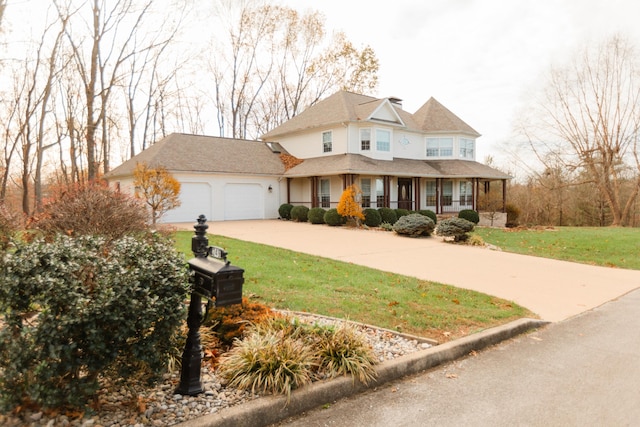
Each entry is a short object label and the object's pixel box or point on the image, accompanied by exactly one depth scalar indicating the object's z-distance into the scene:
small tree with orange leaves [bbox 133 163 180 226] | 15.12
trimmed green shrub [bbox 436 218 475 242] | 14.95
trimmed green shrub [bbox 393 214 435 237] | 16.31
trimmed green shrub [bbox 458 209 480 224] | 24.02
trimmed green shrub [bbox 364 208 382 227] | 20.81
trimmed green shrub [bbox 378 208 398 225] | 21.56
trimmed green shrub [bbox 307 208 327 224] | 21.81
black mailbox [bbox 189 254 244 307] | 2.93
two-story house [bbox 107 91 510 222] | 22.44
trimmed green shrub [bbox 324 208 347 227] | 20.67
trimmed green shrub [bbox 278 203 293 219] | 24.32
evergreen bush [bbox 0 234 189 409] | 2.38
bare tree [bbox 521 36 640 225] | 26.31
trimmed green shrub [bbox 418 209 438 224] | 23.62
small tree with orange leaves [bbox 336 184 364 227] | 19.62
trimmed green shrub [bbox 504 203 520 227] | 26.62
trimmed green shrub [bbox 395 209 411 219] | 22.60
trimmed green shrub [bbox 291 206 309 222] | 23.03
